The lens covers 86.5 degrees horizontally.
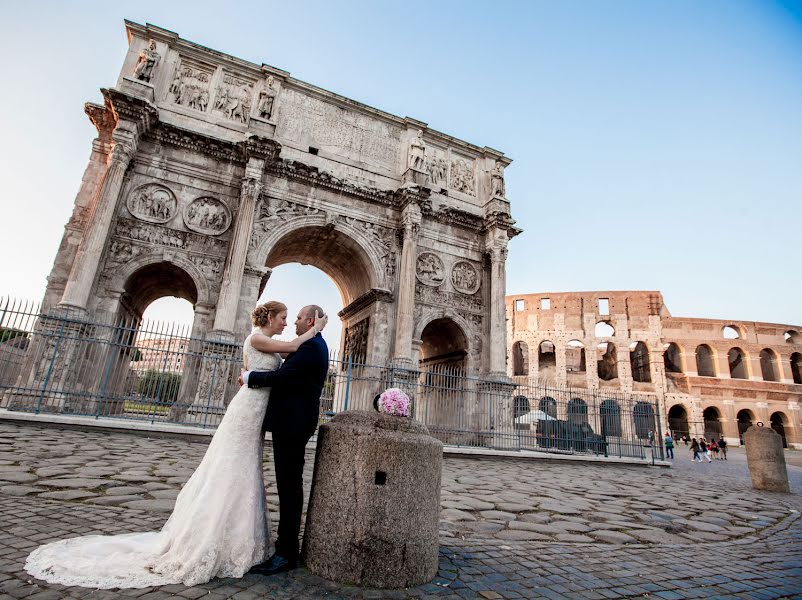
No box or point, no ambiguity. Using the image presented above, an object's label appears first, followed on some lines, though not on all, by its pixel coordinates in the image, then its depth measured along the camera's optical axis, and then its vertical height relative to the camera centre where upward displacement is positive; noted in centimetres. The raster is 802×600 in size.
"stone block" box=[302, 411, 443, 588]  226 -49
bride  207 -69
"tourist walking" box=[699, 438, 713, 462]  1753 -28
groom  246 -8
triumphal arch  1191 +624
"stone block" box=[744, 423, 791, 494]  783 -23
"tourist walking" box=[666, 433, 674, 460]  1760 -39
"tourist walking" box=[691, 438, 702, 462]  1714 -41
